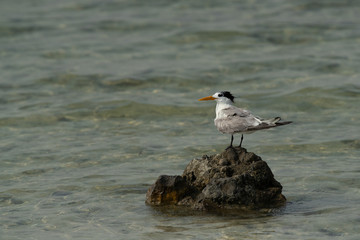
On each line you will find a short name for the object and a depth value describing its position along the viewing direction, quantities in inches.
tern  660.1
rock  658.8
